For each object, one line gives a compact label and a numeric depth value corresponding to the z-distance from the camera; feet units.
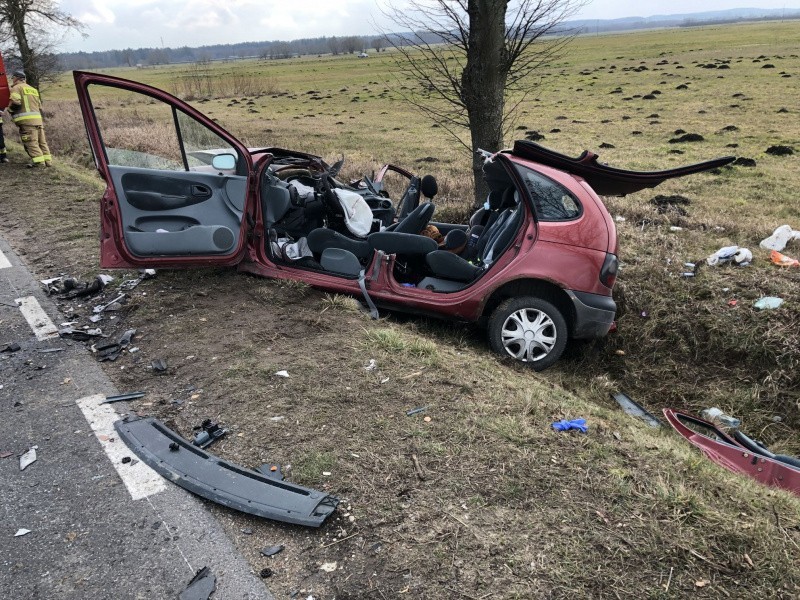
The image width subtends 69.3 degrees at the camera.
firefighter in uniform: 39.22
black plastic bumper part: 8.70
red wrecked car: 14.96
